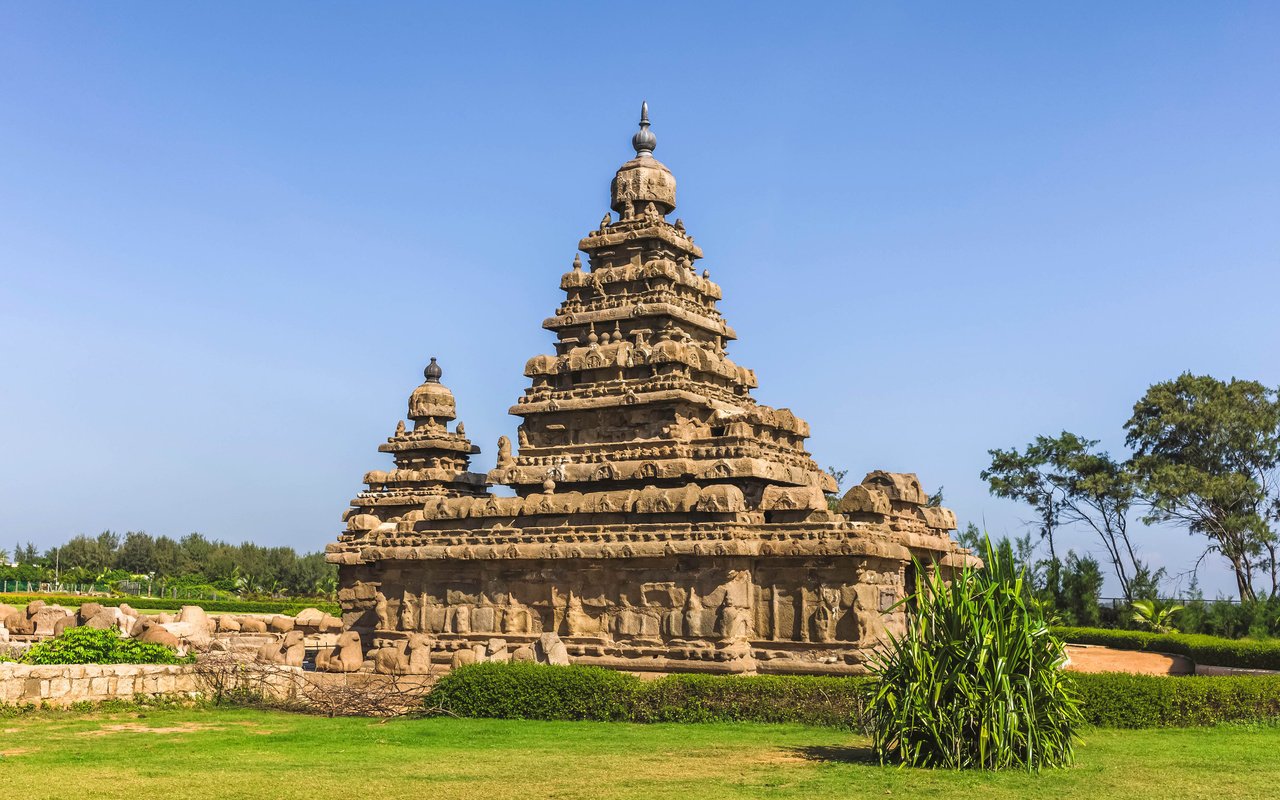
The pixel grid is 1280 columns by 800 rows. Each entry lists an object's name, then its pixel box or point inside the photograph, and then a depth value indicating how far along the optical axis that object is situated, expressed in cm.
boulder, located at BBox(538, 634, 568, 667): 2070
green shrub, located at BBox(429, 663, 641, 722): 1770
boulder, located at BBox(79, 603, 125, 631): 2803
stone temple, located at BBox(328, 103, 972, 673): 2131
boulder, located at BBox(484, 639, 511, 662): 2144
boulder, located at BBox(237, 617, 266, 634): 3575
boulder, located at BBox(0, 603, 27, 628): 3150
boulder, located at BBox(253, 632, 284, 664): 2388
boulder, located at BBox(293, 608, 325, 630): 3626
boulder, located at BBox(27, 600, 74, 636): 3084
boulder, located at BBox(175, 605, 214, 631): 3154
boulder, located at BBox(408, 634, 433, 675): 2228
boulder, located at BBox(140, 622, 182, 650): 2541
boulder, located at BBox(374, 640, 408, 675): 2252
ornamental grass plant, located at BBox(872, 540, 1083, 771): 1291
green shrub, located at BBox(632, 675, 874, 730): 1702
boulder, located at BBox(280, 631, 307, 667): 2491
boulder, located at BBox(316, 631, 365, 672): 2383
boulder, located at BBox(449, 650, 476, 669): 2175
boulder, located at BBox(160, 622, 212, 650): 2916
